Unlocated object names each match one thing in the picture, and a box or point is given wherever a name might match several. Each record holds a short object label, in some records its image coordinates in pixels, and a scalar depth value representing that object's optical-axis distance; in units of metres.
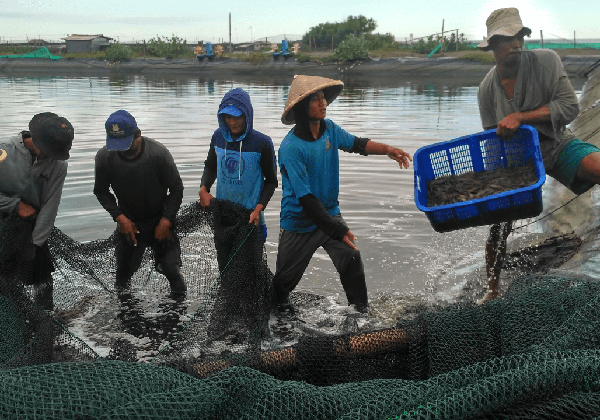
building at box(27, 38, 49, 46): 92.72
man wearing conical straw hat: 4.52
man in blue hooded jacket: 4.89
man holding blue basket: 4.56
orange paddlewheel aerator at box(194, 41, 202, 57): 70.34
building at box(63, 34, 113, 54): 82.62
